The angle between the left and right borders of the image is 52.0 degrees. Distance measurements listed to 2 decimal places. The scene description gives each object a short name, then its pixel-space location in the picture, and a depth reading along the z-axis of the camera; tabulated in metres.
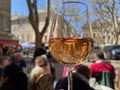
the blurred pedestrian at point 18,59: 3.68
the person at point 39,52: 2.87
